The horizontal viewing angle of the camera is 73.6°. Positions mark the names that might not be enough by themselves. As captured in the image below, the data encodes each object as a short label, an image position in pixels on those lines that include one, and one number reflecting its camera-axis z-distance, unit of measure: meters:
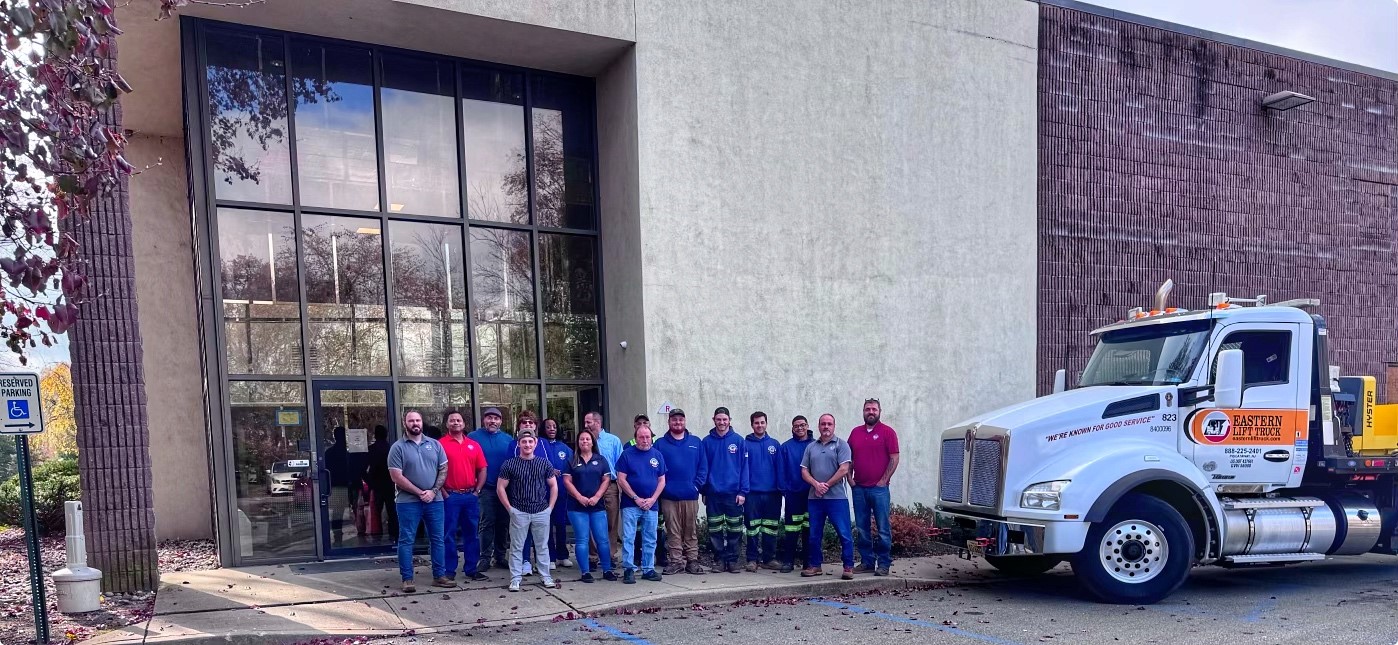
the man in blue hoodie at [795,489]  10.64
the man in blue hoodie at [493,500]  10.50
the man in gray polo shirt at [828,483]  10.19
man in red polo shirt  9.91
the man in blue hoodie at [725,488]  10.62
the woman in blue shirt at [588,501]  9.87
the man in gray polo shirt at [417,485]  9.43
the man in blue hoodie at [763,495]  10.66
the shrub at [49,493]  15.14
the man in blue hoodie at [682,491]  10.34
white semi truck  8.74
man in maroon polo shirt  10.26
